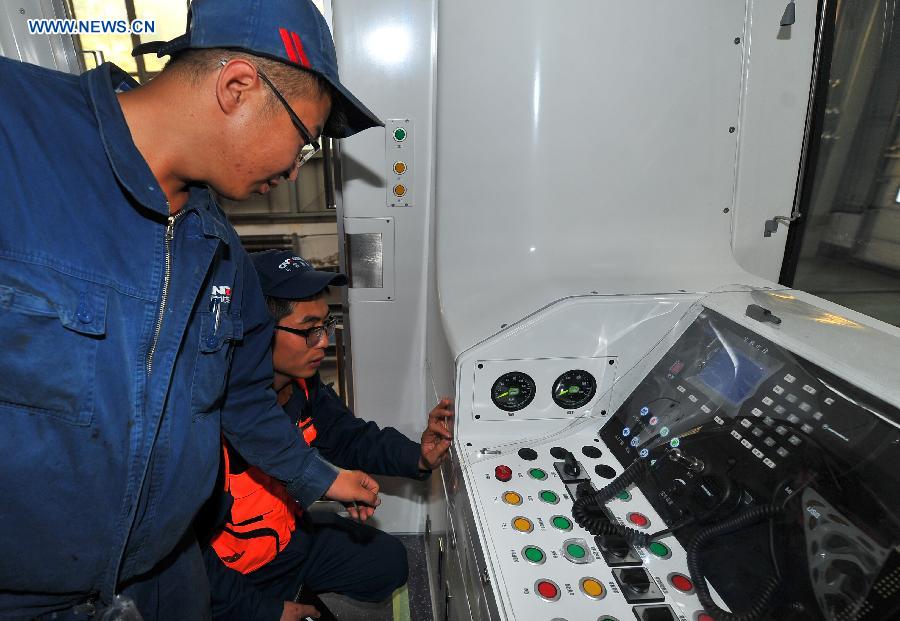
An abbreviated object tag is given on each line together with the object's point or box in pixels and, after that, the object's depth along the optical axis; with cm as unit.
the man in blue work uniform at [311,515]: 176
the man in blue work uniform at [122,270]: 87
